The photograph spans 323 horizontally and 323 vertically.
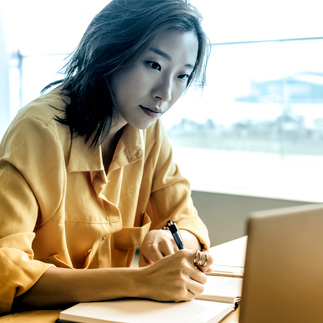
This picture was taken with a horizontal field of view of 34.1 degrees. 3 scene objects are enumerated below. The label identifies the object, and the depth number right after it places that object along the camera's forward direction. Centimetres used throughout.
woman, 109
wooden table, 103
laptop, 59
